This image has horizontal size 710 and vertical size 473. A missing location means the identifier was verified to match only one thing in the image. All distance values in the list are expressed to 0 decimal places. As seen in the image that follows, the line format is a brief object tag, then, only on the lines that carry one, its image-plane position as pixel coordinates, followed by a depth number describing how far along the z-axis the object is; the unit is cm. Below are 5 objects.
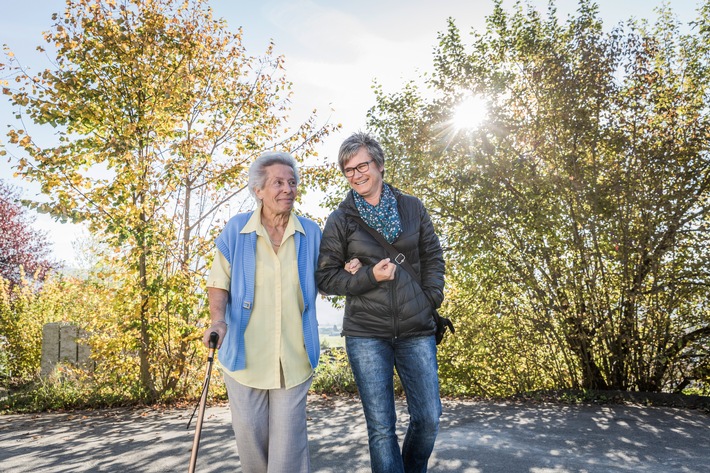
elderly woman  238
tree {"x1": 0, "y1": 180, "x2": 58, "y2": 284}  1838
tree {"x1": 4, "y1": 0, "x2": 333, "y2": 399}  693
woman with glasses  264
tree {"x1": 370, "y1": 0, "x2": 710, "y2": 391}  683
